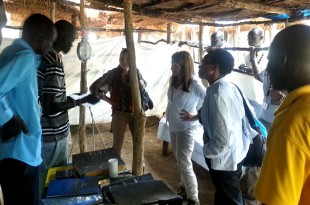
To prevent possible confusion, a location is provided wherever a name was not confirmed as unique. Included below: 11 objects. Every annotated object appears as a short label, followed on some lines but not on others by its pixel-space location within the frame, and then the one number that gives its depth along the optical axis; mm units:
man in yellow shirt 893
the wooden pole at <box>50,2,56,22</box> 4820
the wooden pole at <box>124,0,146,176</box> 2396
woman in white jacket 3113
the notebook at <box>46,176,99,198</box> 1704
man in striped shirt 1967
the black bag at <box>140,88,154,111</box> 3656
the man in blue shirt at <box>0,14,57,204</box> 1568
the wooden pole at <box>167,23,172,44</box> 7566
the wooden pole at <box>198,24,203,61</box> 5797
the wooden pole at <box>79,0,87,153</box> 3997
